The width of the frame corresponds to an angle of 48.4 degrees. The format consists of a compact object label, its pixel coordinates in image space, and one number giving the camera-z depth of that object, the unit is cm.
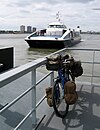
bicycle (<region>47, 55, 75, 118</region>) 154
